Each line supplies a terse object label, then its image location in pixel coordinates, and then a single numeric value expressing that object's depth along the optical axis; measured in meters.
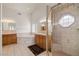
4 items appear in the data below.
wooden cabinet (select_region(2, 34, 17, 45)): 2.10
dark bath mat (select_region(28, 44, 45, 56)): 2.21
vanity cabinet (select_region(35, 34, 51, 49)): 2.26
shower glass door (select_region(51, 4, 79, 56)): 2.12
